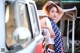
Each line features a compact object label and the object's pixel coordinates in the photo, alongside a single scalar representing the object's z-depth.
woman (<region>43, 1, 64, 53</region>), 6.43
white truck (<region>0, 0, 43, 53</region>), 3.17
